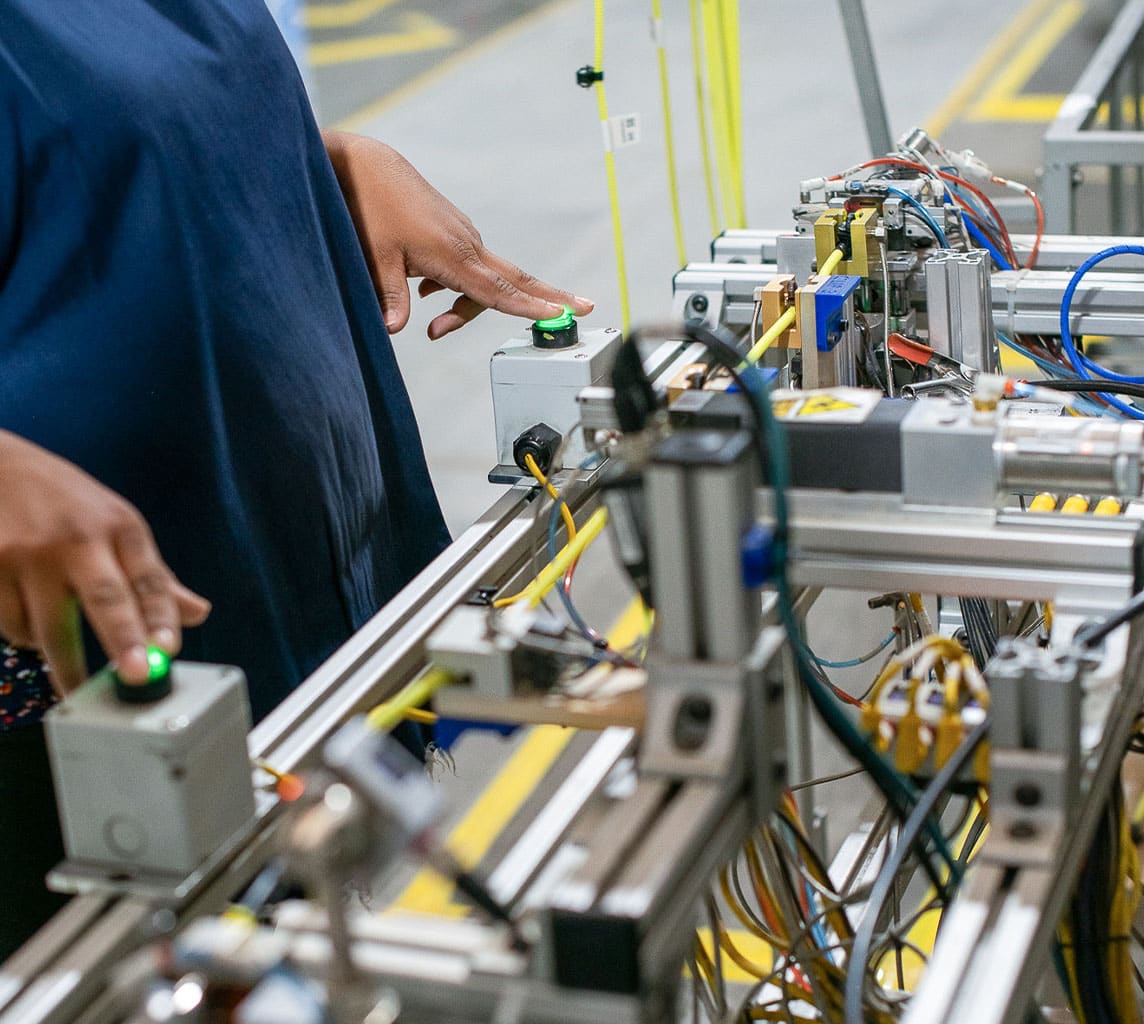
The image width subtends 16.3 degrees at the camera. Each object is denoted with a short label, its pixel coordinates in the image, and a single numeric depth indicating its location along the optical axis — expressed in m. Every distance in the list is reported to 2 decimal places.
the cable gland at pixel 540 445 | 2.68
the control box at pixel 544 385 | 2.68
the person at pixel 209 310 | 2.59
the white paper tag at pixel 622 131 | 3.27
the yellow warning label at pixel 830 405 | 2.44
